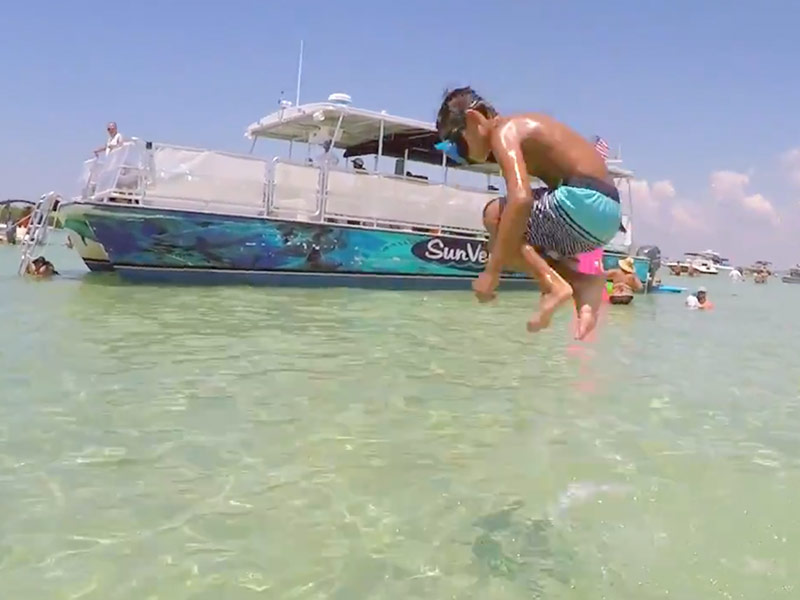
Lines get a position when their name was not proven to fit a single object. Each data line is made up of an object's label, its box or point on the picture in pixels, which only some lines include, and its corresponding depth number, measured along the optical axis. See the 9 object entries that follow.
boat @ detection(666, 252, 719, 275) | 63.00
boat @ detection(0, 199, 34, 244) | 20.94
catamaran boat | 13.44
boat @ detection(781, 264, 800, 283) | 61.27
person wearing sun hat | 17.00
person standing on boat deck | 14.12
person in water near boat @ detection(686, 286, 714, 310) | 17.19
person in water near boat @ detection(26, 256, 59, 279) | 15.59
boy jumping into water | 3.01
